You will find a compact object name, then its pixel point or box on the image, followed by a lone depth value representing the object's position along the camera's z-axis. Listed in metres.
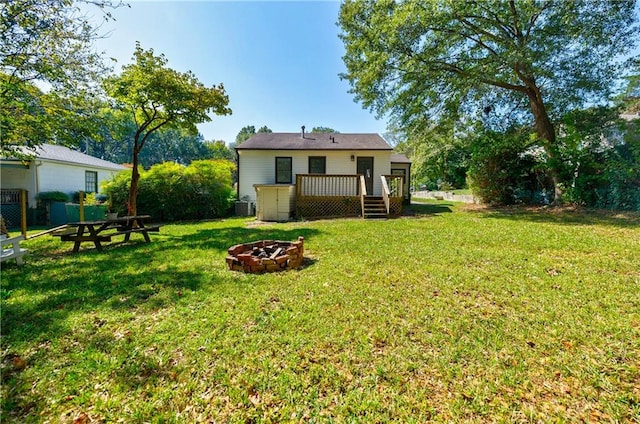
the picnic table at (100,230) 6.36
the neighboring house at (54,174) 12.97
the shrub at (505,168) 11.80
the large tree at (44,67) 5.76
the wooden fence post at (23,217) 7.82
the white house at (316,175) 11.66
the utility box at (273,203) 11.53
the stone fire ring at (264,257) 4.64
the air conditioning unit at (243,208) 14.29
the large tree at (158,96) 8.68
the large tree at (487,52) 9.14
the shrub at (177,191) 12.11
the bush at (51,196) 13.40
